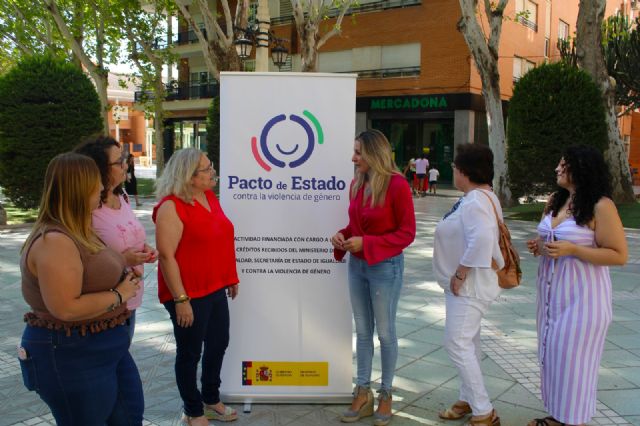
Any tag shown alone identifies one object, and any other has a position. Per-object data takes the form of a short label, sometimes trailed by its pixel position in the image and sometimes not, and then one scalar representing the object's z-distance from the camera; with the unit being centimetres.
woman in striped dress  327
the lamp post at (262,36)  1273
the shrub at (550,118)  1437
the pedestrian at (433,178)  2392
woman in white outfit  340
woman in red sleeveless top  337
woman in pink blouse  314
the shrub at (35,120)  1384
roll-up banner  396
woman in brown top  223
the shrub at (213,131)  2745
